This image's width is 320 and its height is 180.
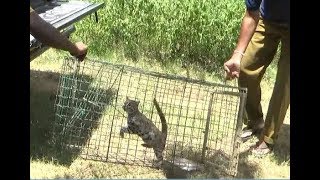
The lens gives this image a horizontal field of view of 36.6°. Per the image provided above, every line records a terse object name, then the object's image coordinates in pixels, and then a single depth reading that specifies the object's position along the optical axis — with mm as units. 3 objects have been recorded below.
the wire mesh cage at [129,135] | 3227
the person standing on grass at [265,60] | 3219
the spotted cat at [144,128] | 3053
